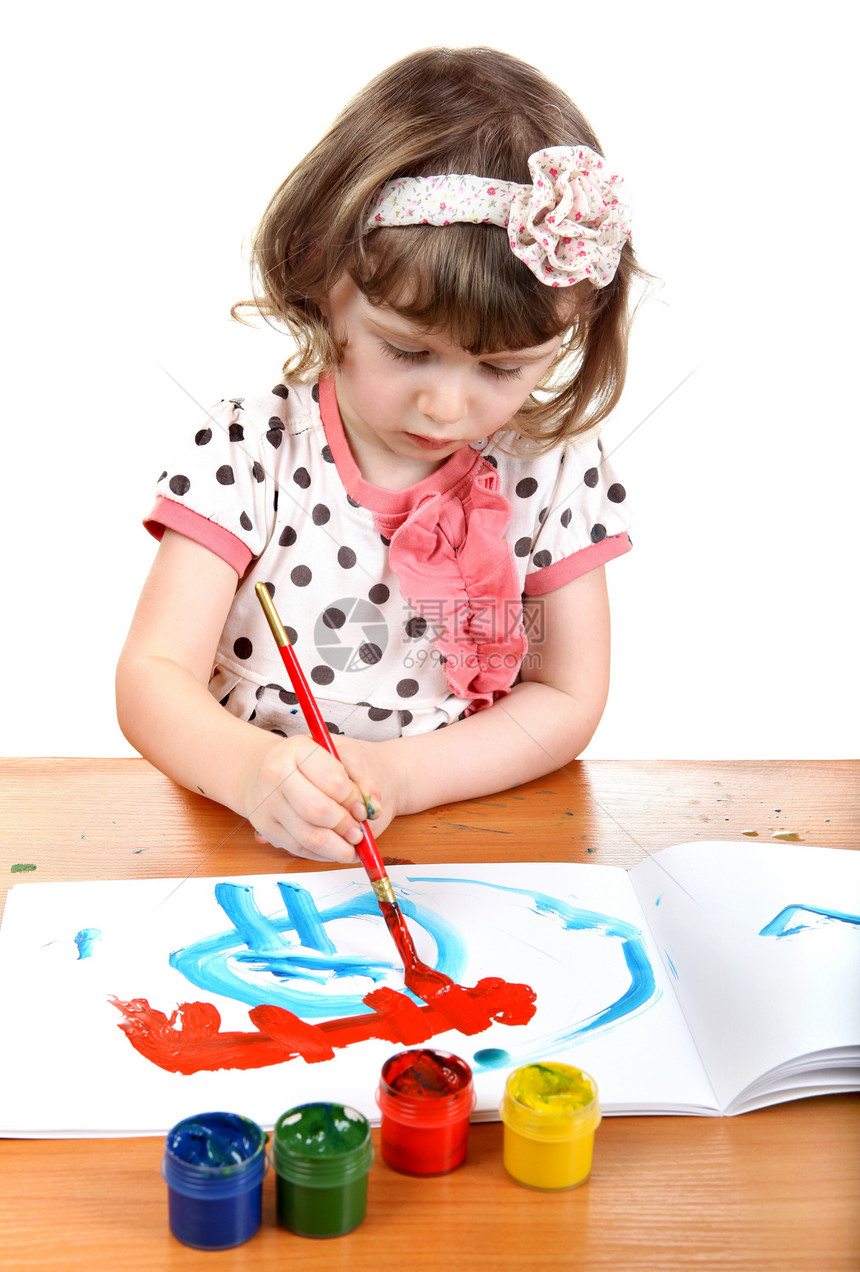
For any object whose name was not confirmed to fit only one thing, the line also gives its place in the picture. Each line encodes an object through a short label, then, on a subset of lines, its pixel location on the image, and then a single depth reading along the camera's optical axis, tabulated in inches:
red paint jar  19.7
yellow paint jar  19.6
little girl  31.1
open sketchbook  22.0
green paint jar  18.2
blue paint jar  17.8
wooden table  18.2
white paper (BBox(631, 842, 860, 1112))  22.6
